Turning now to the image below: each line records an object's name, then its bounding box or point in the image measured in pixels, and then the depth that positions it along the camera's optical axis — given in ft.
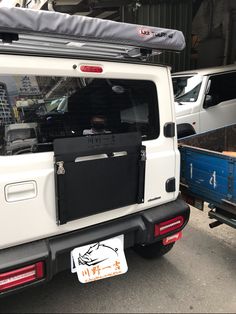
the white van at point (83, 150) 6.40
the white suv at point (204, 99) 19.24
